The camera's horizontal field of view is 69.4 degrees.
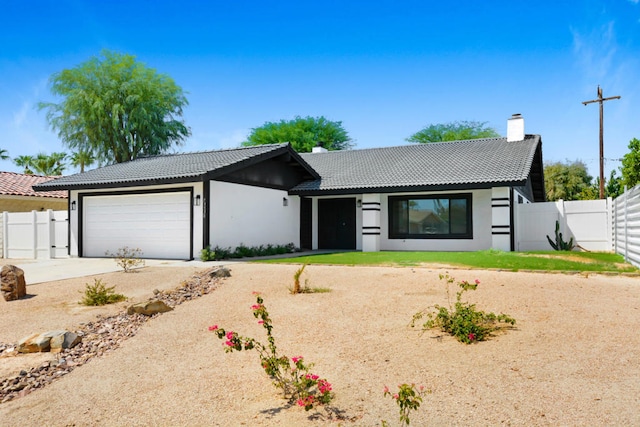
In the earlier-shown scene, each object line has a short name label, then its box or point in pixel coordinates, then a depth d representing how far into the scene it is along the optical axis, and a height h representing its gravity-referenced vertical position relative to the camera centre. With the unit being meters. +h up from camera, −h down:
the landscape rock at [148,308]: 7.22 -1.32
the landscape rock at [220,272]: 10.35 -1.11
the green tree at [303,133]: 40.44 +8.16
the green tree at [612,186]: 30.80 +2.39
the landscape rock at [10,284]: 8.76 -1.13
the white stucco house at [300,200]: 15.54 +0.89
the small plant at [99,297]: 8.12 -1.31
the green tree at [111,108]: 30.61 +7.76
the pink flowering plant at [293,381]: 3.74 -1.39
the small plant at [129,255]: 12.85 -1.08
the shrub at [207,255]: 14.54 -0.98
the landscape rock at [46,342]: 5.74 -1.48
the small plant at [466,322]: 5.39 -1.24
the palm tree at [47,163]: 40.59 +5.46
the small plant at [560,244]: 17.59 -0.84
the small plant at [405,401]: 3.19 -1.25
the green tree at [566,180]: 44.31 +4.15
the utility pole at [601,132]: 24.91 +4.95
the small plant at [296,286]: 8.31 -1.15
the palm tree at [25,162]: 40.84 +5.54
